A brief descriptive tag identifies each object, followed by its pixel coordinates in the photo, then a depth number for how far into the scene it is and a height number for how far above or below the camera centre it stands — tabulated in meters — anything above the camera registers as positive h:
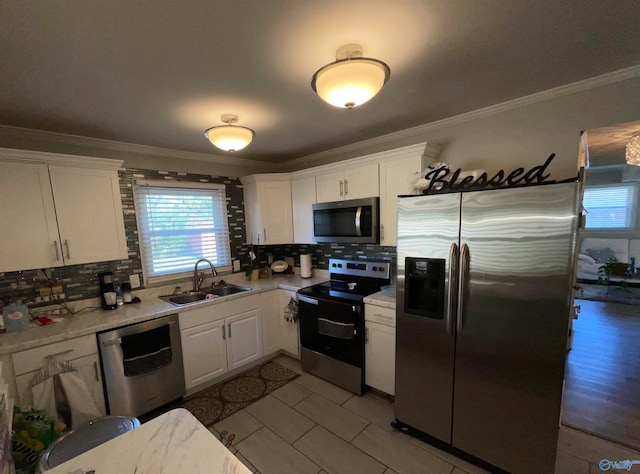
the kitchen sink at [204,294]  2.87 -0.86
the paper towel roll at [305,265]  3.40 -0.66
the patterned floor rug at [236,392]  2.31 -1.70
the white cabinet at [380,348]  2.25 -1.19
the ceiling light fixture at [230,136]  1.87 +0.57
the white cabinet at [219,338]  2.46 -1.22
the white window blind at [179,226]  2.78 -0.09
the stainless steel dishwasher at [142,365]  2.04 -1.19
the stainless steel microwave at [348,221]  2.55 -0.09
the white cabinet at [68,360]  1.72 -0.96
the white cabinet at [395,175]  2.29 +0.32
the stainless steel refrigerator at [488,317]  1.43 -0.67
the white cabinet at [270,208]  3.33 +0.09
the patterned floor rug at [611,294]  5.23 -1.87
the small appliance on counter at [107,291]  2.37 -0.64
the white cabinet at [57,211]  1.90 +0.09
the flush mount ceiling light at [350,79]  1.20 +0.62
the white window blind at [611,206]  5.63 -0.05
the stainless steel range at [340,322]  2.42 -1.06
